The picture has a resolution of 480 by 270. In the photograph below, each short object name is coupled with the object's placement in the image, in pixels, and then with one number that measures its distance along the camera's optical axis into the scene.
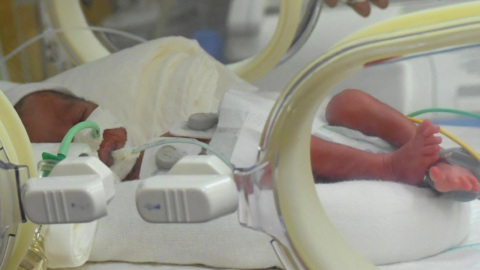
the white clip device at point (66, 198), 0.81
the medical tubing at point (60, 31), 1.40
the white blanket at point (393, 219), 0.91
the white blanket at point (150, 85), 1.13
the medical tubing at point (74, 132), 0.93
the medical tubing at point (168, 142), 0.95
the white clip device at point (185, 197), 0.81
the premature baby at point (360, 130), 0.94
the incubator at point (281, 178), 0.80
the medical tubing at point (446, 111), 0.98
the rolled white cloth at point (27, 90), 1.06
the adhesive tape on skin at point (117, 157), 1.02
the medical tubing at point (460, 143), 0.95
